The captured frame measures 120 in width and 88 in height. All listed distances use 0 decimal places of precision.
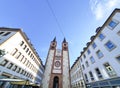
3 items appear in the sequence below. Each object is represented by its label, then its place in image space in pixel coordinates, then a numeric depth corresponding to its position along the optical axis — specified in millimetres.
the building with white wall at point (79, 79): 16427
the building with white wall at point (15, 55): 10865
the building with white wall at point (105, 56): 8288
